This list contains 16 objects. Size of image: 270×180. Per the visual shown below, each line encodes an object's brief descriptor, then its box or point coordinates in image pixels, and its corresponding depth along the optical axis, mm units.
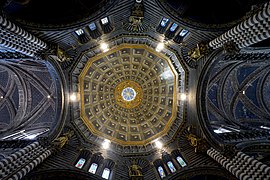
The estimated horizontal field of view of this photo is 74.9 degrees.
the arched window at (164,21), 17261
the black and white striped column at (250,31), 11054
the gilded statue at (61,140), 16047
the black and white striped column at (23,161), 11528
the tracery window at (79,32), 17234
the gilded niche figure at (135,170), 17250
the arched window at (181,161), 18062
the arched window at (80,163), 17692
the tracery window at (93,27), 17719
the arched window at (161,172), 18141
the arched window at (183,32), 17616
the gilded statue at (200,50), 16141
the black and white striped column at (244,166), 11453
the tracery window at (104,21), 17472
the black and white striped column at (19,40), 11519
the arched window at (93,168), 17997
